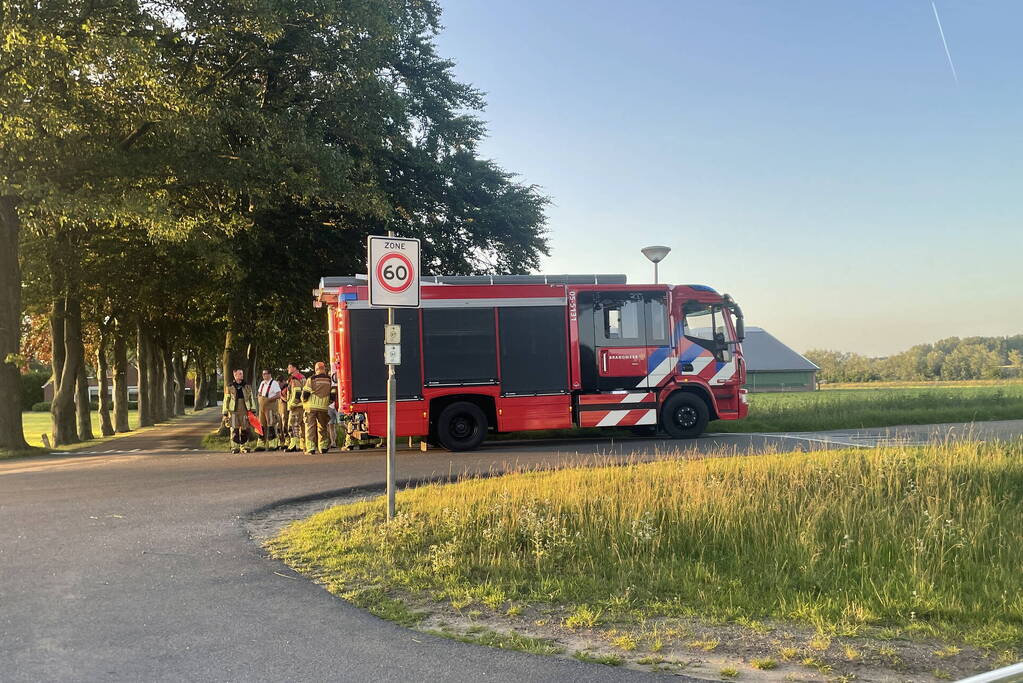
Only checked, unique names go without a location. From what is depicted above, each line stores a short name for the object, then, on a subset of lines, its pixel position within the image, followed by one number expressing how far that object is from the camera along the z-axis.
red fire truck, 15.33
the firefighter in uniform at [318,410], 15.61
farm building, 79.94
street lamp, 18.27
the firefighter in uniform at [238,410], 17.56
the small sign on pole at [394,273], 7.91
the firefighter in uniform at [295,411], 17.27
